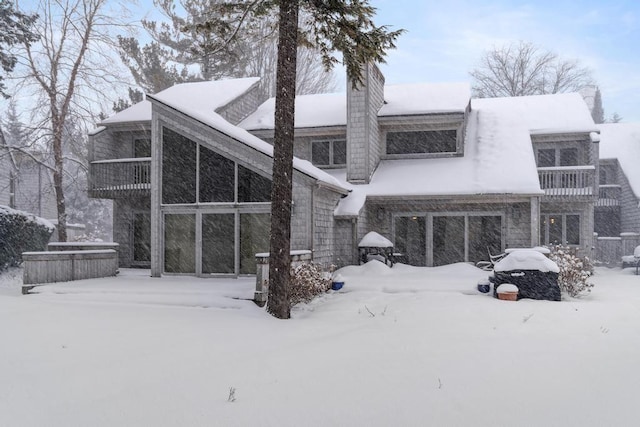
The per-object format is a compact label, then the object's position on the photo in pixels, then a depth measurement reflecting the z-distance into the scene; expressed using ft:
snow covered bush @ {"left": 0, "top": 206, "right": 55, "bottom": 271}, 47.85
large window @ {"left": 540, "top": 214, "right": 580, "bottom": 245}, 57.82
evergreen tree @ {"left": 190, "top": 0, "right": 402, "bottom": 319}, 27.20
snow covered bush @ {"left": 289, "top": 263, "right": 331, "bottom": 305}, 31.73
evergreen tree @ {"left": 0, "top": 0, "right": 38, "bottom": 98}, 58.23
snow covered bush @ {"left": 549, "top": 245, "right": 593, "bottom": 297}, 36.81
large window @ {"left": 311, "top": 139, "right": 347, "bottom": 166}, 59.26
